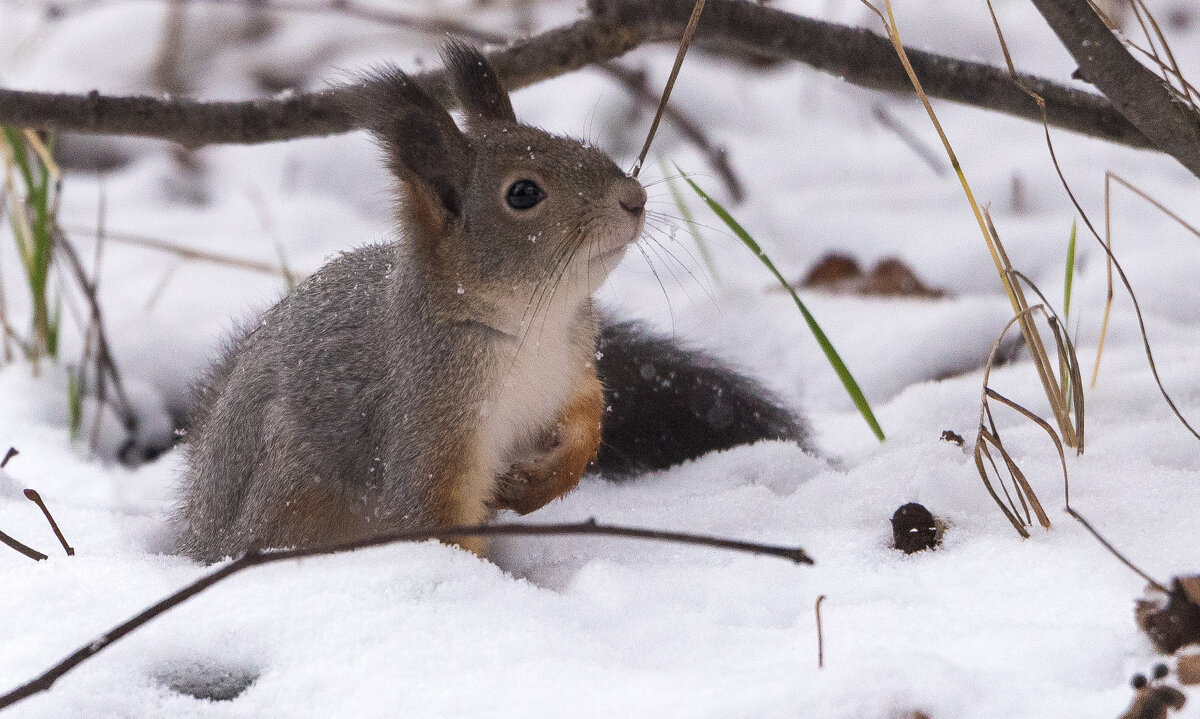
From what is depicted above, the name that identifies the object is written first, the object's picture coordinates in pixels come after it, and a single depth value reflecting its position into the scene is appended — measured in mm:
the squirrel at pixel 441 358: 4280
